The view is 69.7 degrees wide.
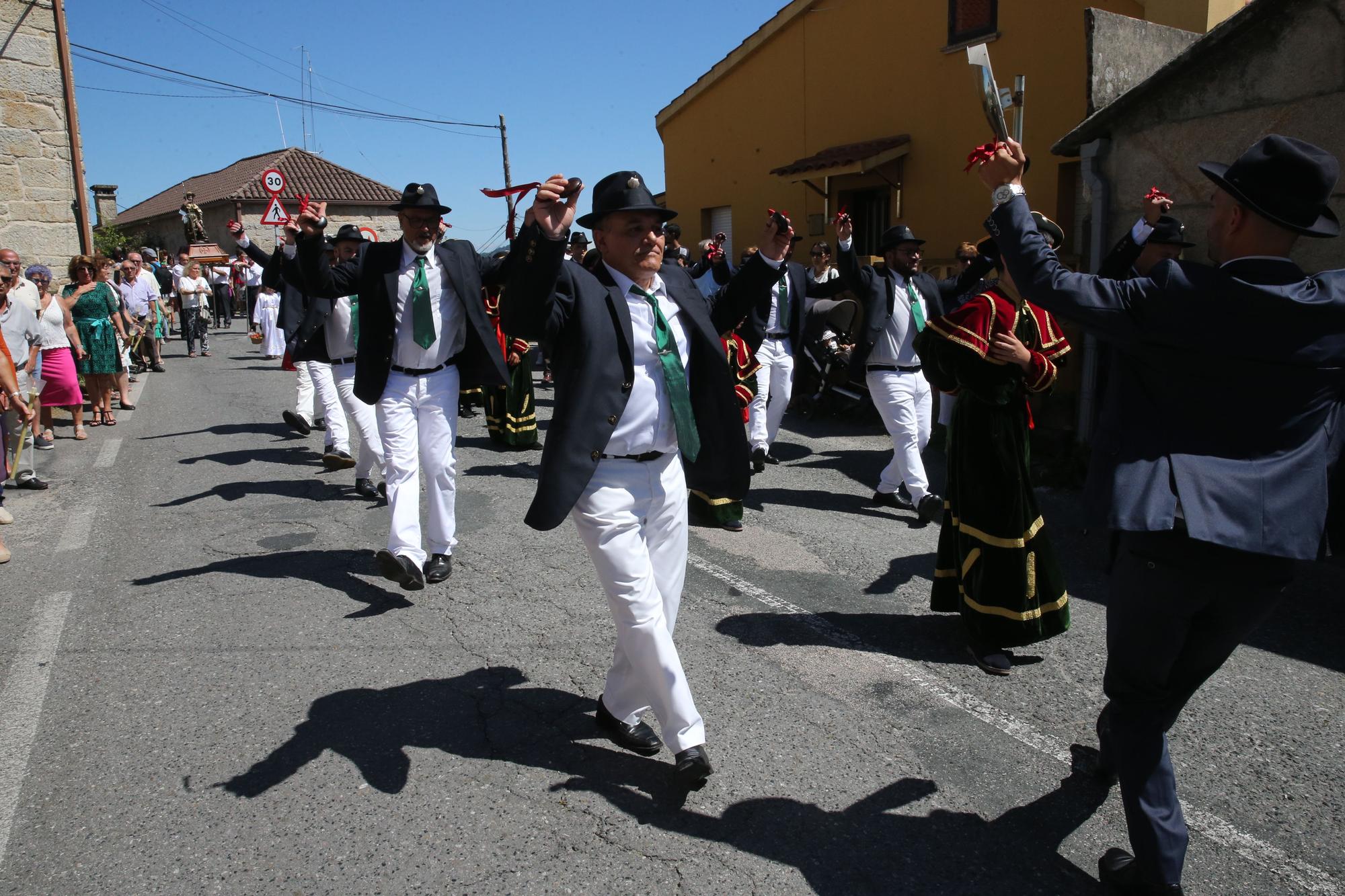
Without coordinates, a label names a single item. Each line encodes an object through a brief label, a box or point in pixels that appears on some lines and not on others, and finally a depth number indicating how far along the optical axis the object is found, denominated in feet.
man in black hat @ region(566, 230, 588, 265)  36.65
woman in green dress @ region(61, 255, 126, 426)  36.35
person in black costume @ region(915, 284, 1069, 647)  13.74
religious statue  65.57
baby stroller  35.91
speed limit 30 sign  40.64
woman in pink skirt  29.76
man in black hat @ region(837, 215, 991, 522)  22.06
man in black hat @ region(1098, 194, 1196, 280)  11.87
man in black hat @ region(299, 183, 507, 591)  17.07
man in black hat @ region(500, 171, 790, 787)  10.18
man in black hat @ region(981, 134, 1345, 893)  7.64
